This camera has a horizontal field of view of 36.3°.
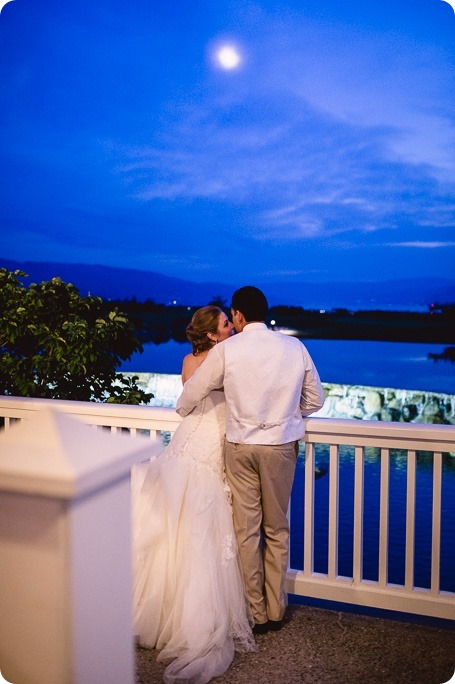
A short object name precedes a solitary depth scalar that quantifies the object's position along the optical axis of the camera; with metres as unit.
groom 2.89
